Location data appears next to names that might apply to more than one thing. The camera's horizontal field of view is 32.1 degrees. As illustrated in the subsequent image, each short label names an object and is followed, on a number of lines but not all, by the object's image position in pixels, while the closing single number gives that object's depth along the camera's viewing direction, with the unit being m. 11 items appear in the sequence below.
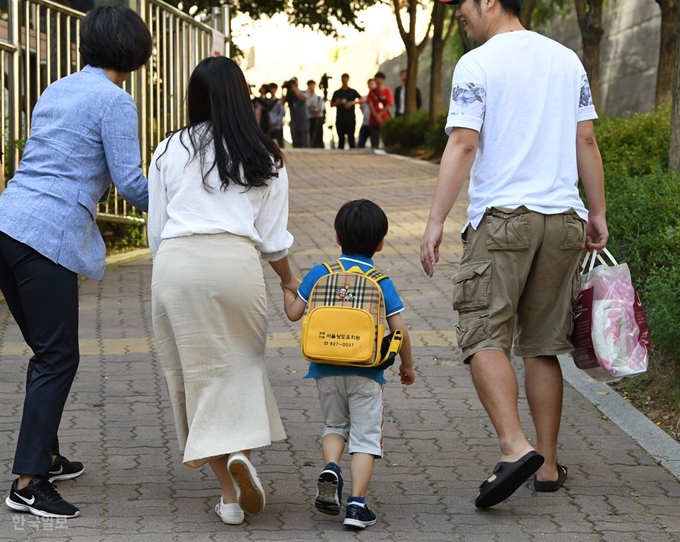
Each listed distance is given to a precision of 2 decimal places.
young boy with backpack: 4.11
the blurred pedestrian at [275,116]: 27.17
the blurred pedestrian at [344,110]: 26.78
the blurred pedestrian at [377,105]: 27.06
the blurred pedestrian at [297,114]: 28.33
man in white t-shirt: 4.34
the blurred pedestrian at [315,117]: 28.36
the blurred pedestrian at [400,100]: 29.10
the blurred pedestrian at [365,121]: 27.34
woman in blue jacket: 4.24
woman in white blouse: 4.02
